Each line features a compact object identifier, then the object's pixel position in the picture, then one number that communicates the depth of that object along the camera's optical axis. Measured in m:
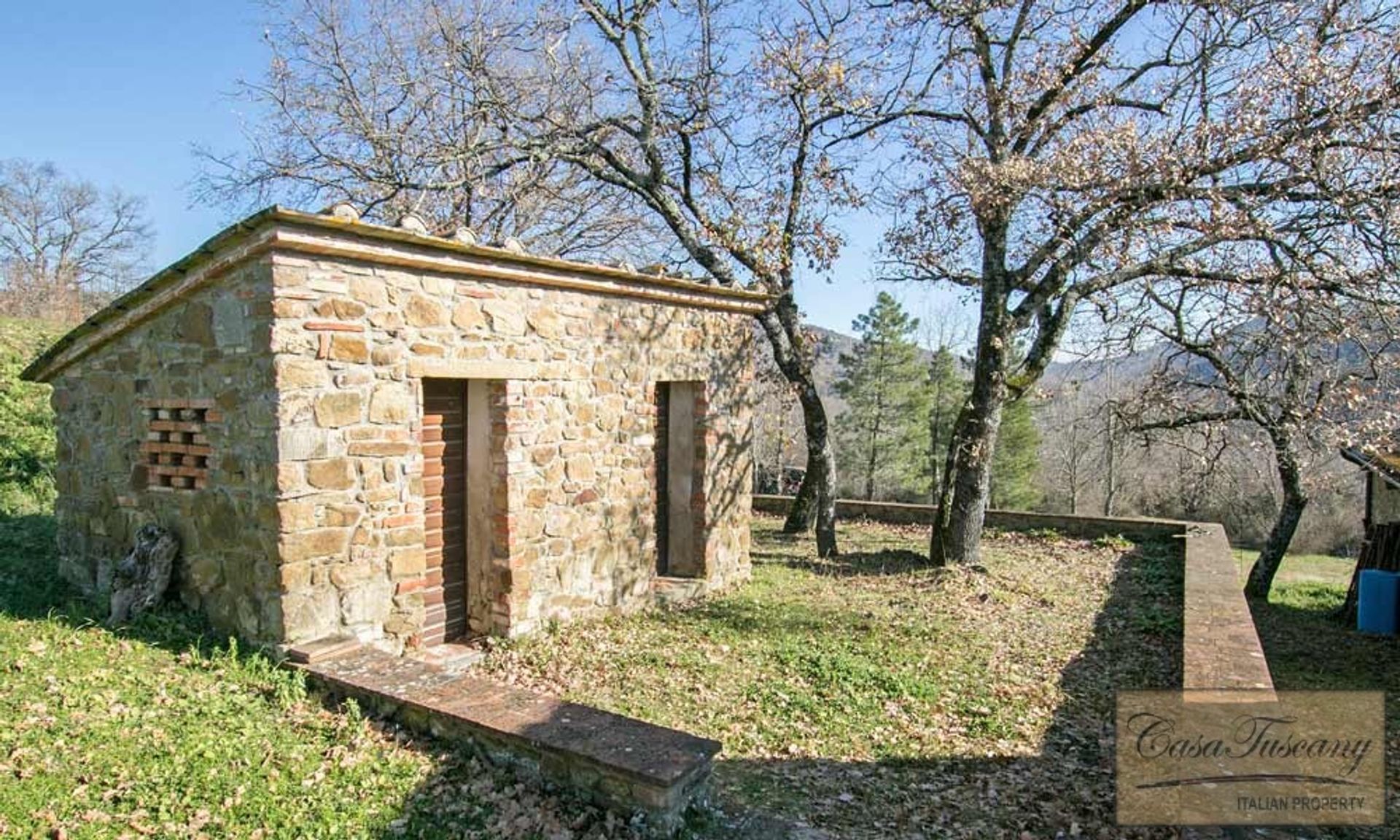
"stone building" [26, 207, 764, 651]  4.57
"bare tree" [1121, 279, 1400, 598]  7.34
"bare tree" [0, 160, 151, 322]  22.20
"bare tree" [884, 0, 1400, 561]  6.67
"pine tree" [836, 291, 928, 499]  27.83
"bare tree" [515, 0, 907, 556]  9.50
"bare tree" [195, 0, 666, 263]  9.39
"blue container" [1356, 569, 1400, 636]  9.59
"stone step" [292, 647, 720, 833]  3.43
